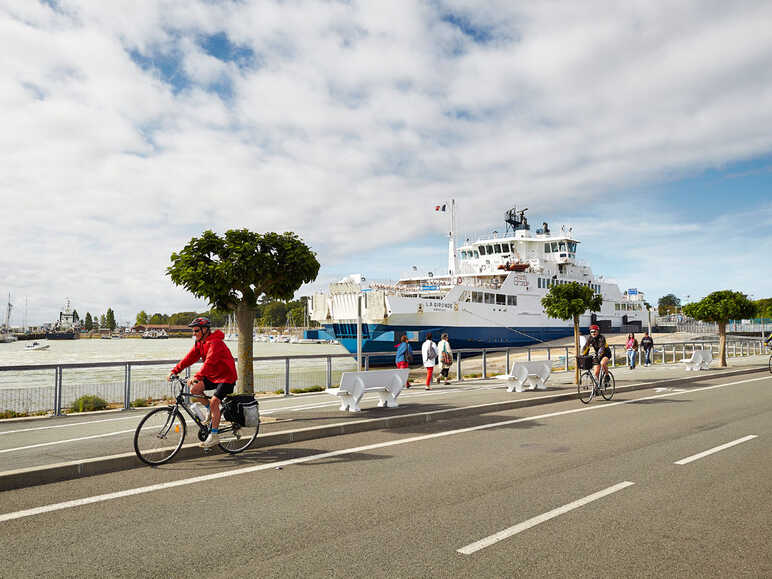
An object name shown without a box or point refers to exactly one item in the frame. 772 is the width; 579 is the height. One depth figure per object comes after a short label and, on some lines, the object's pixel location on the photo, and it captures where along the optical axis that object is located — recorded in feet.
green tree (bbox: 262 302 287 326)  575.79
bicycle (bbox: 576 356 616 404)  42.83
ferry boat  112.47
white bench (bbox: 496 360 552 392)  46.75
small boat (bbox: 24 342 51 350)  310.47
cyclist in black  43.57
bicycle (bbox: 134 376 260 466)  21.91
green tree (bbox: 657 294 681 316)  591.78
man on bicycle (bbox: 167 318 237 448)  23.15
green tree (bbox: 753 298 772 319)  247.46
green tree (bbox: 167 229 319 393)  30.63
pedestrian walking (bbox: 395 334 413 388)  52.60
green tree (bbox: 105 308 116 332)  648.38
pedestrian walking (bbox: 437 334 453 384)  57.67
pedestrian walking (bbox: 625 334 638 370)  77.41
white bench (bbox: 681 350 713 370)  72.08
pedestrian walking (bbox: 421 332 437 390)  55.42
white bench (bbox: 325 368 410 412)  34.91
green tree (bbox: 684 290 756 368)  78.89
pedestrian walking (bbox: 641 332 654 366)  86.15
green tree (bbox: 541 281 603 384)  59.77
